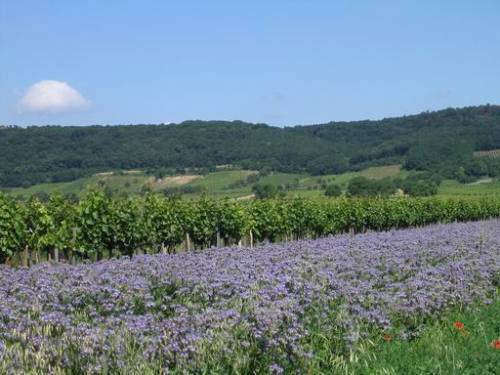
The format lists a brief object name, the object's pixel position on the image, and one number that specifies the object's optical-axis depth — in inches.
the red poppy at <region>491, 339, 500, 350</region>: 291.2
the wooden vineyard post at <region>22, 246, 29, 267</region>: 771.2
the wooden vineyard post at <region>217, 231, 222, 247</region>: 1065.8
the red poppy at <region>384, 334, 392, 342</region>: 313.4
